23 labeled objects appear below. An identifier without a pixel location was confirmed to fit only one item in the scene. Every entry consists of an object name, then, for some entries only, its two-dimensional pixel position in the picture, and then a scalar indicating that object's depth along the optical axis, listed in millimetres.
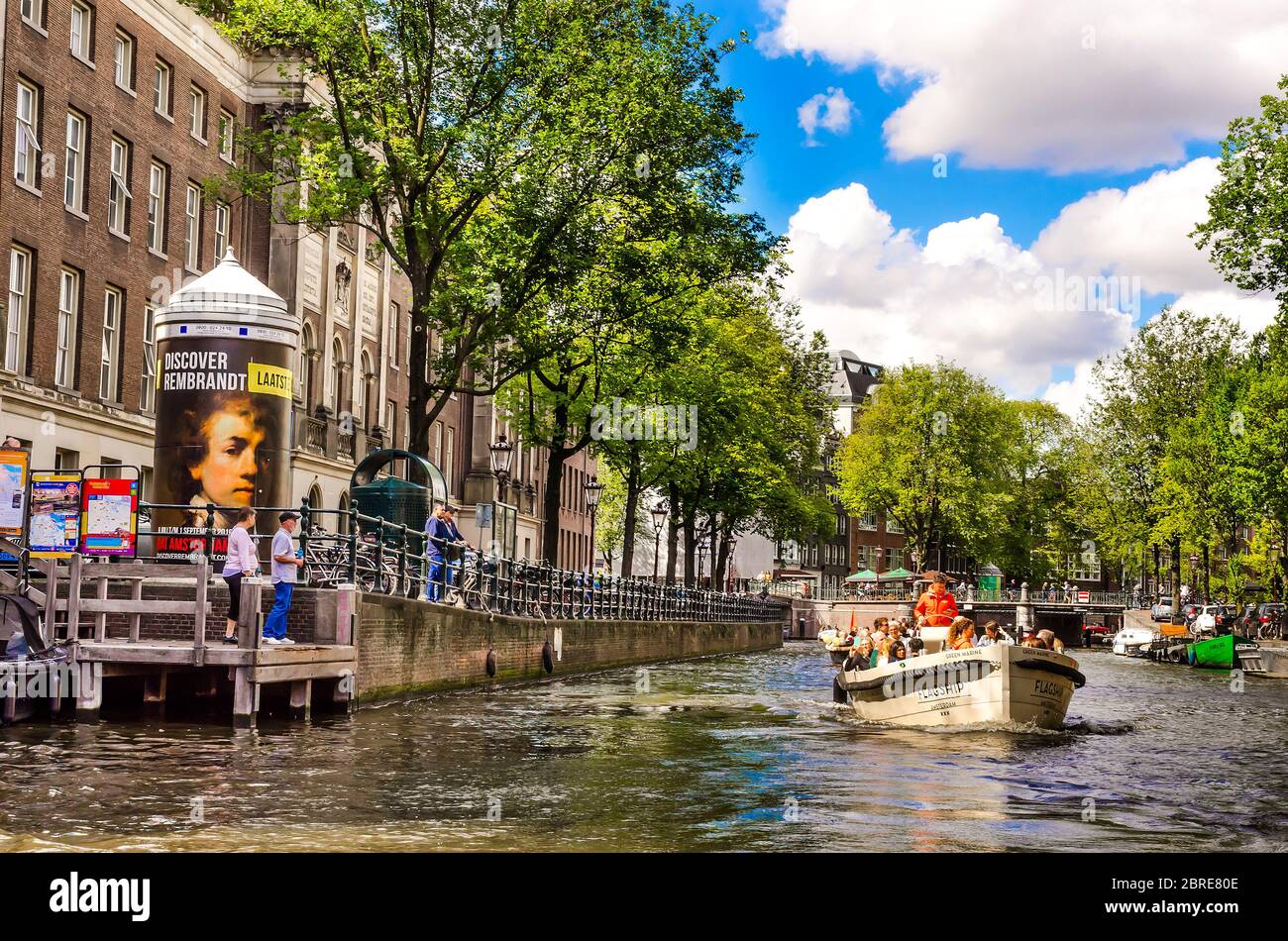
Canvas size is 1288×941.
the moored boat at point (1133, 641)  76500
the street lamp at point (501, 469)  58706
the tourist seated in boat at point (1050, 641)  23938
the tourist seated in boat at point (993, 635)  23797
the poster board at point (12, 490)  20125
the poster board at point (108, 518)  20484
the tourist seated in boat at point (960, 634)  23688
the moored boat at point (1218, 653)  57662
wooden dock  19562
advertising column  24484
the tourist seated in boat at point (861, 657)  26688
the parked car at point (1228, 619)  64062
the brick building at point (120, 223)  33562
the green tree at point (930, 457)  94562
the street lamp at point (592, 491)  46281
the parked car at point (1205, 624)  65625
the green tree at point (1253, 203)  43812
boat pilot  25969
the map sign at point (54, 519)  20391
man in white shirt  20953
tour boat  22578
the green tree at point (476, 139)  32344
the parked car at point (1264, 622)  62312
